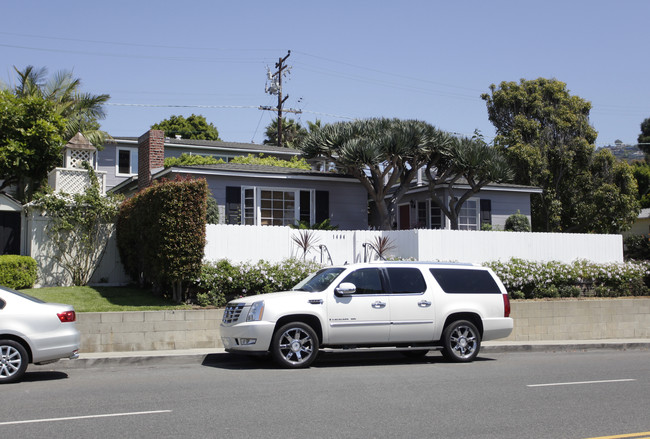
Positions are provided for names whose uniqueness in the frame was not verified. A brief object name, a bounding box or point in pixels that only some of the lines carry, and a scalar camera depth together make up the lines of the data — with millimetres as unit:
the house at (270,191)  21938
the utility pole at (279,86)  41844
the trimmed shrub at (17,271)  16406
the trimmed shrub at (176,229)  14648
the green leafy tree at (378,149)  21594
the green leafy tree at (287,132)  48844
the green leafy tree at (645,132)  71250
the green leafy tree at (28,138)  23328
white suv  11227
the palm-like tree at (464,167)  22658
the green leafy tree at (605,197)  31033
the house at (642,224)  44125
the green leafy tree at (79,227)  17641
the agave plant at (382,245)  19719
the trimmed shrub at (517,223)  25812
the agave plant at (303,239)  18375
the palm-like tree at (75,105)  28922
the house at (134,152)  35406
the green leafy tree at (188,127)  56594
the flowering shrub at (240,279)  15375
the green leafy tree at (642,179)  52750
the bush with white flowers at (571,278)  18719
